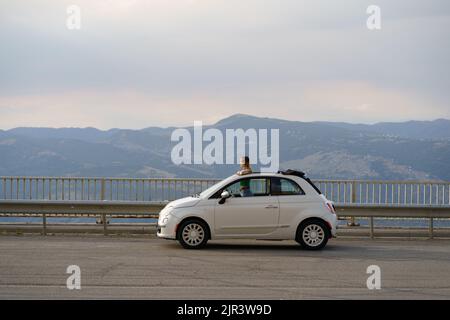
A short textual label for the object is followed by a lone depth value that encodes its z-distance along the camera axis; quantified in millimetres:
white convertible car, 17516
